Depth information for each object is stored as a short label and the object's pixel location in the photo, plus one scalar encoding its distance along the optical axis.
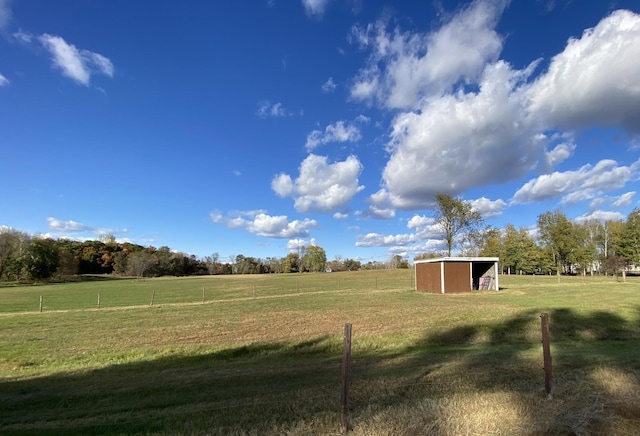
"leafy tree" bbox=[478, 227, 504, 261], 84.12
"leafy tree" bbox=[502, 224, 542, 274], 77.44
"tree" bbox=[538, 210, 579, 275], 71.44
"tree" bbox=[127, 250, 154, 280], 104.31
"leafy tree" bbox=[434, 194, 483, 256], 59.03
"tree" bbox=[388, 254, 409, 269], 124.29
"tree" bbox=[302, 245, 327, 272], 148.75
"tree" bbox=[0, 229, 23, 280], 81.31
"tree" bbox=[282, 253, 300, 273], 149.88
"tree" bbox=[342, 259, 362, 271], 149.38
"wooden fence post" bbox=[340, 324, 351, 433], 4.65
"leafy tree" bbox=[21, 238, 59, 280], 81.56
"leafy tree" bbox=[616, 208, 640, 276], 70.38
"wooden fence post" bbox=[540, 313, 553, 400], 5.59
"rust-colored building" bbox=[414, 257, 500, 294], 33.97
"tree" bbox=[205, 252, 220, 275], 146.50
